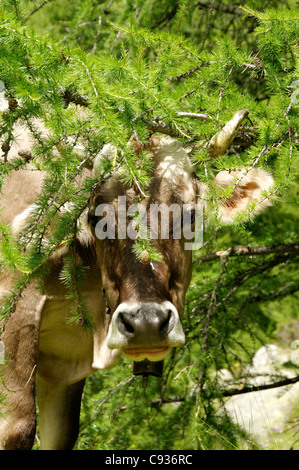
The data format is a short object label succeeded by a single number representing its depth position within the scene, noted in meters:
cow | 3.04
